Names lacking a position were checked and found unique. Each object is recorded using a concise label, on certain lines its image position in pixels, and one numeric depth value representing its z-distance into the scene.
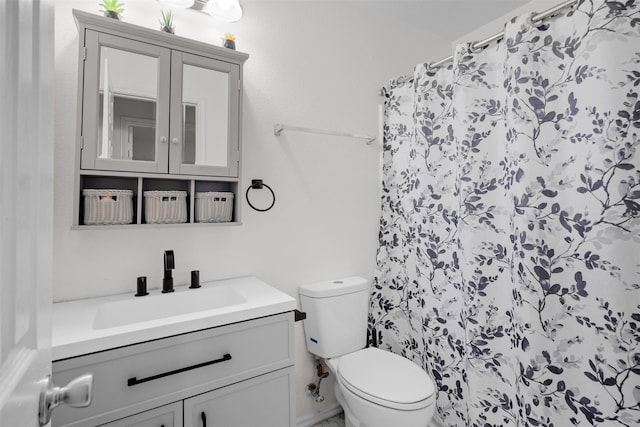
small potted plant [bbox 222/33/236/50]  1.46
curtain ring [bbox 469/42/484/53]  1.48
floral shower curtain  1.04
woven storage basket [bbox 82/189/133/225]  1.21
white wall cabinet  1.18
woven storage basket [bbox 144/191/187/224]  1.32
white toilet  1.31
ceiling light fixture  1.50
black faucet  1.34
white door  0.39
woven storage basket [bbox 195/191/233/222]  1.42
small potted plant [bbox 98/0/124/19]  1.22
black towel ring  1.63
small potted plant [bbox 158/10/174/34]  1.33
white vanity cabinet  0.94
